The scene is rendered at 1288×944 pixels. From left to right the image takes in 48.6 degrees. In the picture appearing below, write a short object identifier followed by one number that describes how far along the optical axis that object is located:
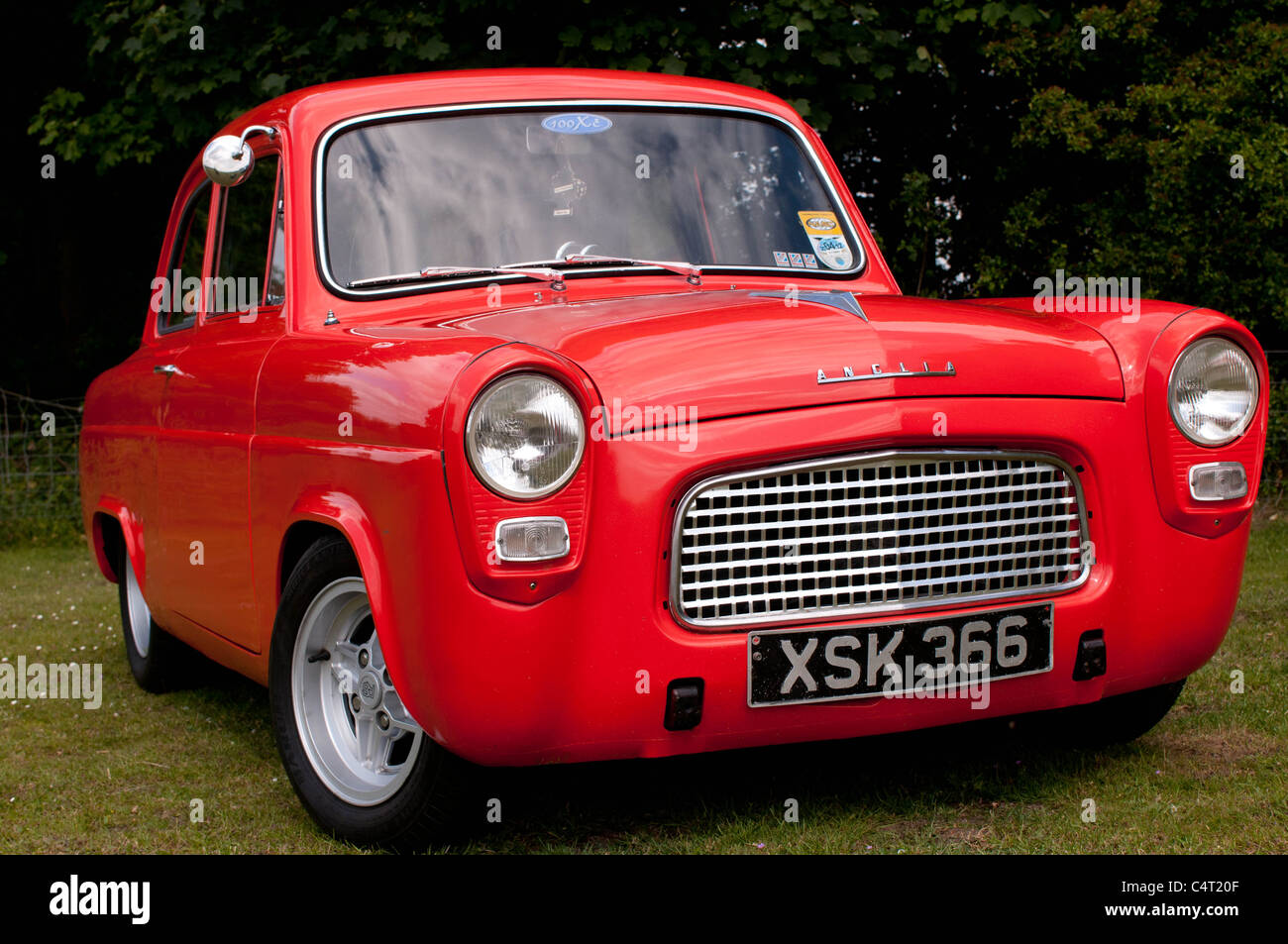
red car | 2.91
